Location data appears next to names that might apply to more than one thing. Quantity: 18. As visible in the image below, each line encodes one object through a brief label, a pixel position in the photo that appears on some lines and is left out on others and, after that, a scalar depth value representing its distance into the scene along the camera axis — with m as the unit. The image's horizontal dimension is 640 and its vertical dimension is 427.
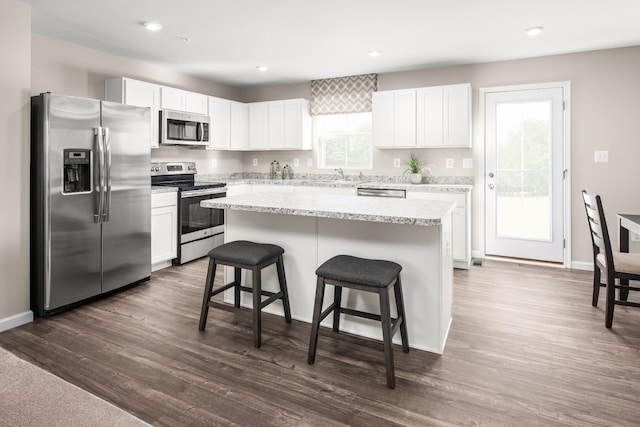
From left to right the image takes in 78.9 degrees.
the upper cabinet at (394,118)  4.82
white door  4.45
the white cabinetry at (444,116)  4.55
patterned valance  5.30
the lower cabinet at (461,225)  4.34
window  5.57
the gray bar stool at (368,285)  2.03
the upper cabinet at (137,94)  4.11
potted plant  4.91
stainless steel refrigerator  2.91
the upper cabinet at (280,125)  5.64
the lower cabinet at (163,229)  4.16
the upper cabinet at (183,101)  4.59
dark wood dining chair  2.68
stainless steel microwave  4.54
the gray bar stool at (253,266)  2.46
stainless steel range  4.52
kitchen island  2.36
